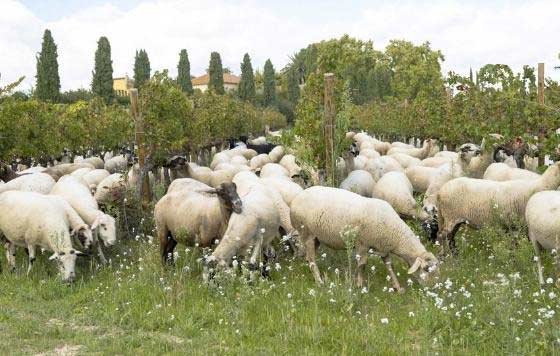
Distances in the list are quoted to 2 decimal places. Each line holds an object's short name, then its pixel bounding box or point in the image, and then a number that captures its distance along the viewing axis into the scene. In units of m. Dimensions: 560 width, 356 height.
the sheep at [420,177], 15.55
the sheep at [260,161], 20.67
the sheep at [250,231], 8.27
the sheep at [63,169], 16.75
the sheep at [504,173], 11.87
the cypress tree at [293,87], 75.55
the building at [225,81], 112.06
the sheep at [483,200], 9.29
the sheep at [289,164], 17.67
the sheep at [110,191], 13.05
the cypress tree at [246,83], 65.00
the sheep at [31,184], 12.67
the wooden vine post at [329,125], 12.85
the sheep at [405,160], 19.02
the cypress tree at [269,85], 69.69
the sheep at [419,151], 22.72
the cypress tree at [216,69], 66.94
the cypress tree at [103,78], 57.59
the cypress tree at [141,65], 69.19
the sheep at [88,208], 10.30
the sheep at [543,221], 7.55
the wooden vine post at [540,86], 13.52
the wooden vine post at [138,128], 13.62
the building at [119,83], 103.56
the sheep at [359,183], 14.32
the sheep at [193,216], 9.04
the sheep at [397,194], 12.46
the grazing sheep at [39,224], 9.42
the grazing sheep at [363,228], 8.28
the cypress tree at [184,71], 66.00
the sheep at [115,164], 20.75
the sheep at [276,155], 22.41
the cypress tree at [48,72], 52.06
